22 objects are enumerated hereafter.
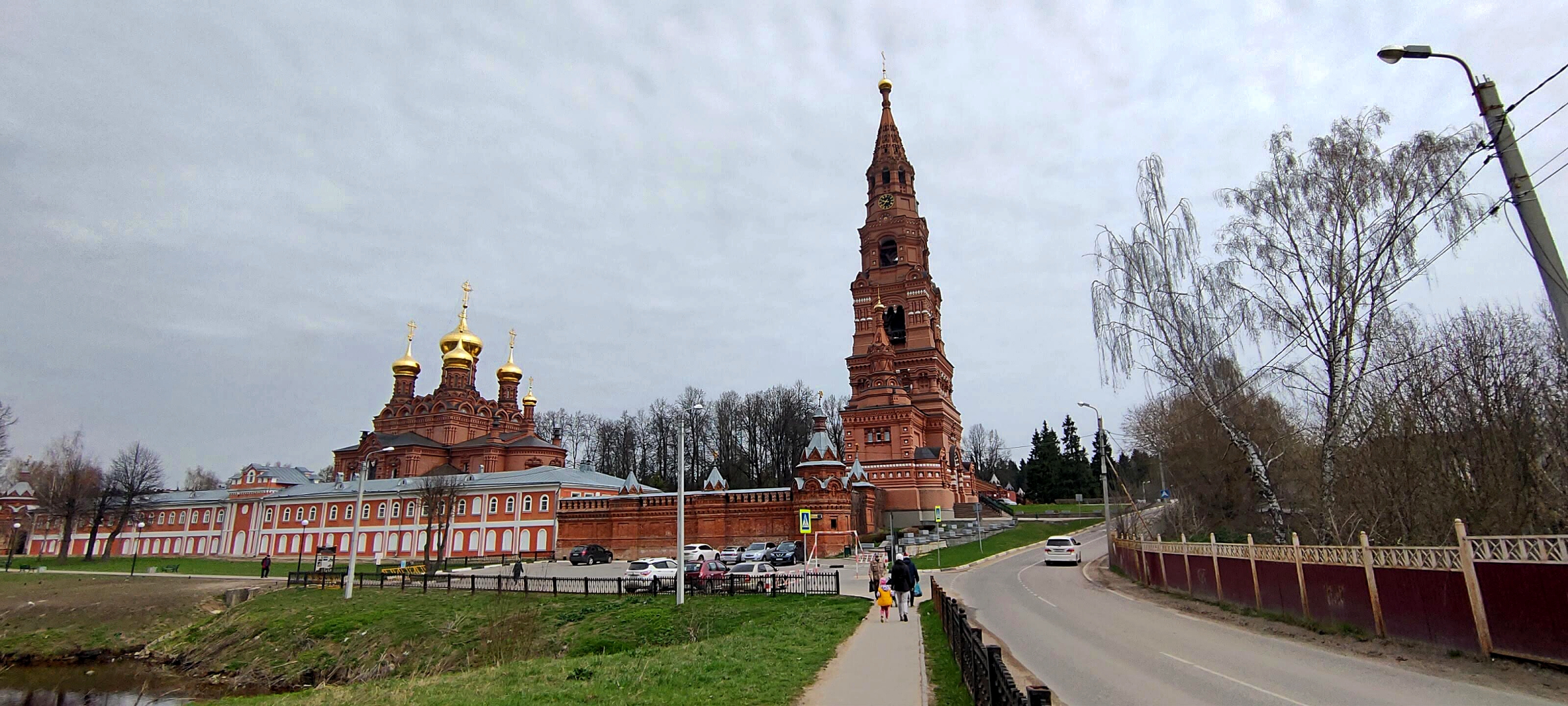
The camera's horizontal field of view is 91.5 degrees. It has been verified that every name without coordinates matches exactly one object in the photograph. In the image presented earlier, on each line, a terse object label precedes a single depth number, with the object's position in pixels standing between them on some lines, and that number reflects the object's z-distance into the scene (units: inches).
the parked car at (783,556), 1453.0
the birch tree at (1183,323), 846.5
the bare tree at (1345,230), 693.9
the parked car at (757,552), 1540.4
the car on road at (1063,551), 1395.2
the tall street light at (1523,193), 282.4
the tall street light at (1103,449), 1261.1
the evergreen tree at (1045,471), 3284.9
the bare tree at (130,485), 2262.6
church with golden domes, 2551.7
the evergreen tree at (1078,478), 3267.7
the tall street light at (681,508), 831.7
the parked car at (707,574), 995.9
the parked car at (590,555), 1808.6
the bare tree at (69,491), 2199.8
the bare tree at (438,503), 1847.9
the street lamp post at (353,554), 1131.3
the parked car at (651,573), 1050.7
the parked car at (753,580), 962.1
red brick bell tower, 2004.2
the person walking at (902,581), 666.8
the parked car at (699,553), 1606.8
